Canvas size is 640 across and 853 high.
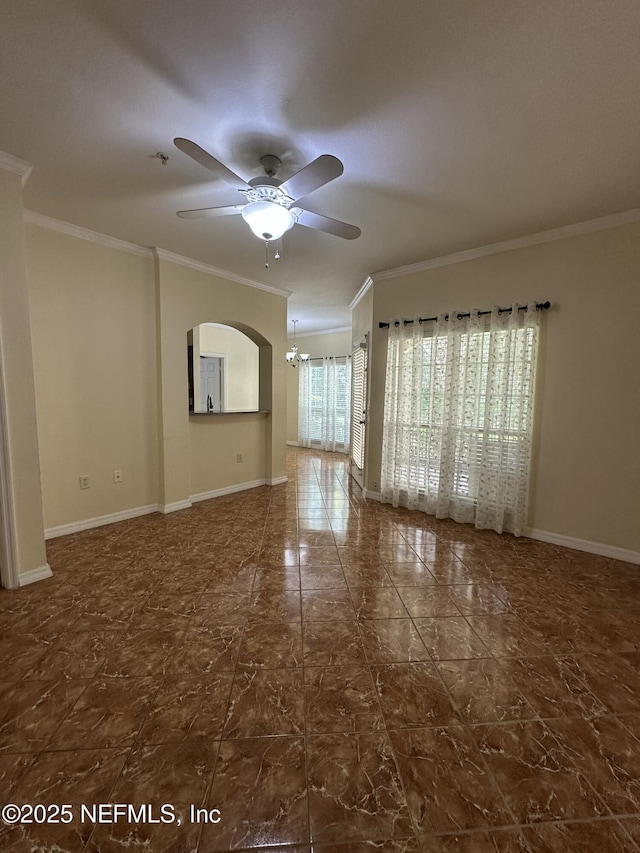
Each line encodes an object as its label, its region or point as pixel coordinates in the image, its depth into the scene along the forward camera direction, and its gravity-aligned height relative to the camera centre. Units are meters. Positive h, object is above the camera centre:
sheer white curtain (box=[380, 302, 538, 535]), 3.17 -0.22
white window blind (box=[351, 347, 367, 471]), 4.67 -0.11
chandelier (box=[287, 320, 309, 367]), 7.13 +0.78
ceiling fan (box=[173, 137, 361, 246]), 1.60 +1.04
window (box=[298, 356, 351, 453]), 7.30 -0.21
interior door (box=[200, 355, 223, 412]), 7.50 +0.26
